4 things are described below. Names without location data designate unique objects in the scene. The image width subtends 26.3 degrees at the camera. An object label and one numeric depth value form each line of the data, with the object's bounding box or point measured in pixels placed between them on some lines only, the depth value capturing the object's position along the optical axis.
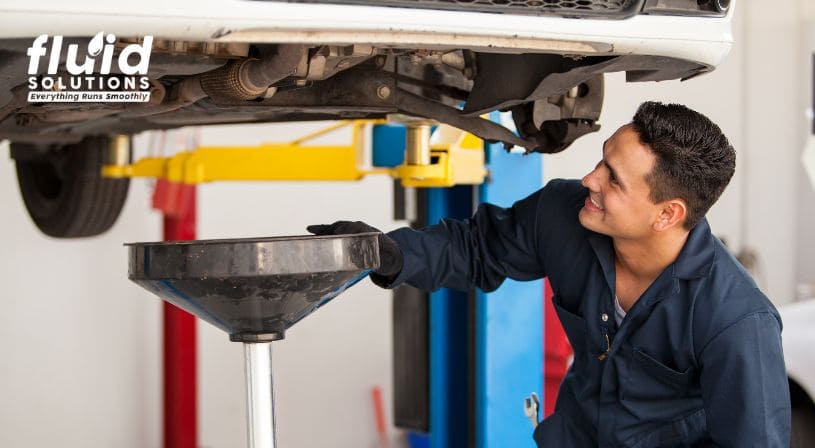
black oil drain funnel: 2.23
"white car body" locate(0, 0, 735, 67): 2.08
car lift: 3.27
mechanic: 2.54
